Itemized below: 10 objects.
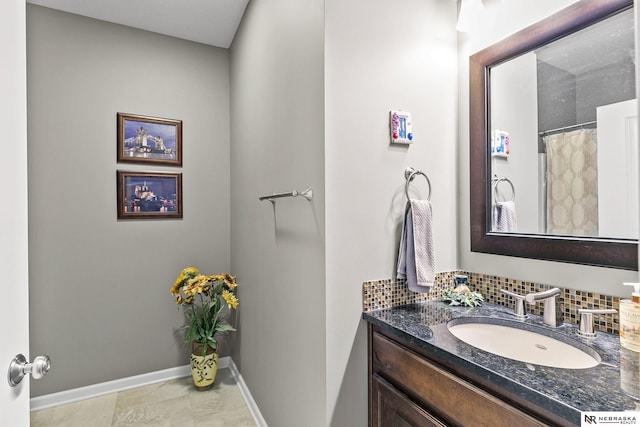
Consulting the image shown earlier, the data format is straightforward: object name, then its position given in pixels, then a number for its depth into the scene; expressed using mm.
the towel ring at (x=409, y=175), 1366
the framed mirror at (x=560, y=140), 1036
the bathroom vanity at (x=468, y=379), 688
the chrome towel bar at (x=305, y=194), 1324
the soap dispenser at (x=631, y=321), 764
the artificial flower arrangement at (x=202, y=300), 2283
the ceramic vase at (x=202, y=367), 2305
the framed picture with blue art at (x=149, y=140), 2365
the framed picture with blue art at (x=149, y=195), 2361
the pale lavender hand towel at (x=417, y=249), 1263
